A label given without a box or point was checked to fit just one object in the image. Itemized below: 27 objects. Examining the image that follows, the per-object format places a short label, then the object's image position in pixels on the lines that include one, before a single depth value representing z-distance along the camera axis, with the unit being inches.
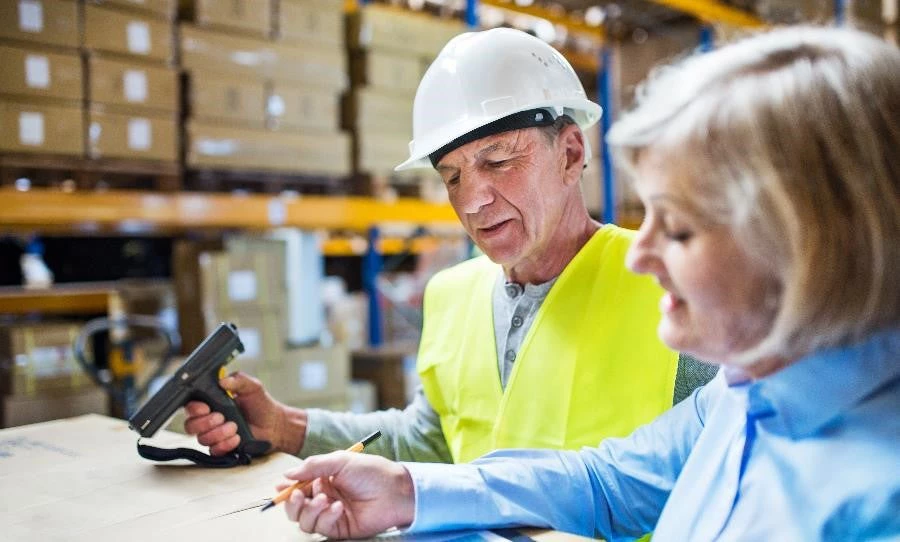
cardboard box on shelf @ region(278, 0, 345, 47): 182.2
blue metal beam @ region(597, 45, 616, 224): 292.2
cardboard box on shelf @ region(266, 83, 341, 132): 181.3
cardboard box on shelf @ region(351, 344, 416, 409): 209.0
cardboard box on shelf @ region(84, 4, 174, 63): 150.3
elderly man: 65.0
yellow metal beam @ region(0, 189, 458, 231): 142.5
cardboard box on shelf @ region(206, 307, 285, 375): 175.6
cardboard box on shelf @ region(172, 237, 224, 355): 172.7
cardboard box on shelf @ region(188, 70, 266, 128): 167.5
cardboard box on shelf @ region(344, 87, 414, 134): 199.3
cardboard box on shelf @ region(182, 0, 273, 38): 168.4
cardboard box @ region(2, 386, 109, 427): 150.8
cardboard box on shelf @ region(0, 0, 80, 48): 138.3
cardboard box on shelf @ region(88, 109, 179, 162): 151.6
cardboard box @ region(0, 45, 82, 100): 139.6
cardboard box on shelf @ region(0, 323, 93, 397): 153.9
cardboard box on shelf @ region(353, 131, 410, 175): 199.6
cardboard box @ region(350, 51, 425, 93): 201.5
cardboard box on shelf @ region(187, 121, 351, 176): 167.5
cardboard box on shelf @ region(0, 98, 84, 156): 140.0
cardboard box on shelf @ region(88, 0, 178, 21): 155.4
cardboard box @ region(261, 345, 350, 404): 184.1
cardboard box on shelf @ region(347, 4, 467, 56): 199.6
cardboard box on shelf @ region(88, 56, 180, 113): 151.5
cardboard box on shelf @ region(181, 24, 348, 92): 167.2
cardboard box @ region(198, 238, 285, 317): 171.8
